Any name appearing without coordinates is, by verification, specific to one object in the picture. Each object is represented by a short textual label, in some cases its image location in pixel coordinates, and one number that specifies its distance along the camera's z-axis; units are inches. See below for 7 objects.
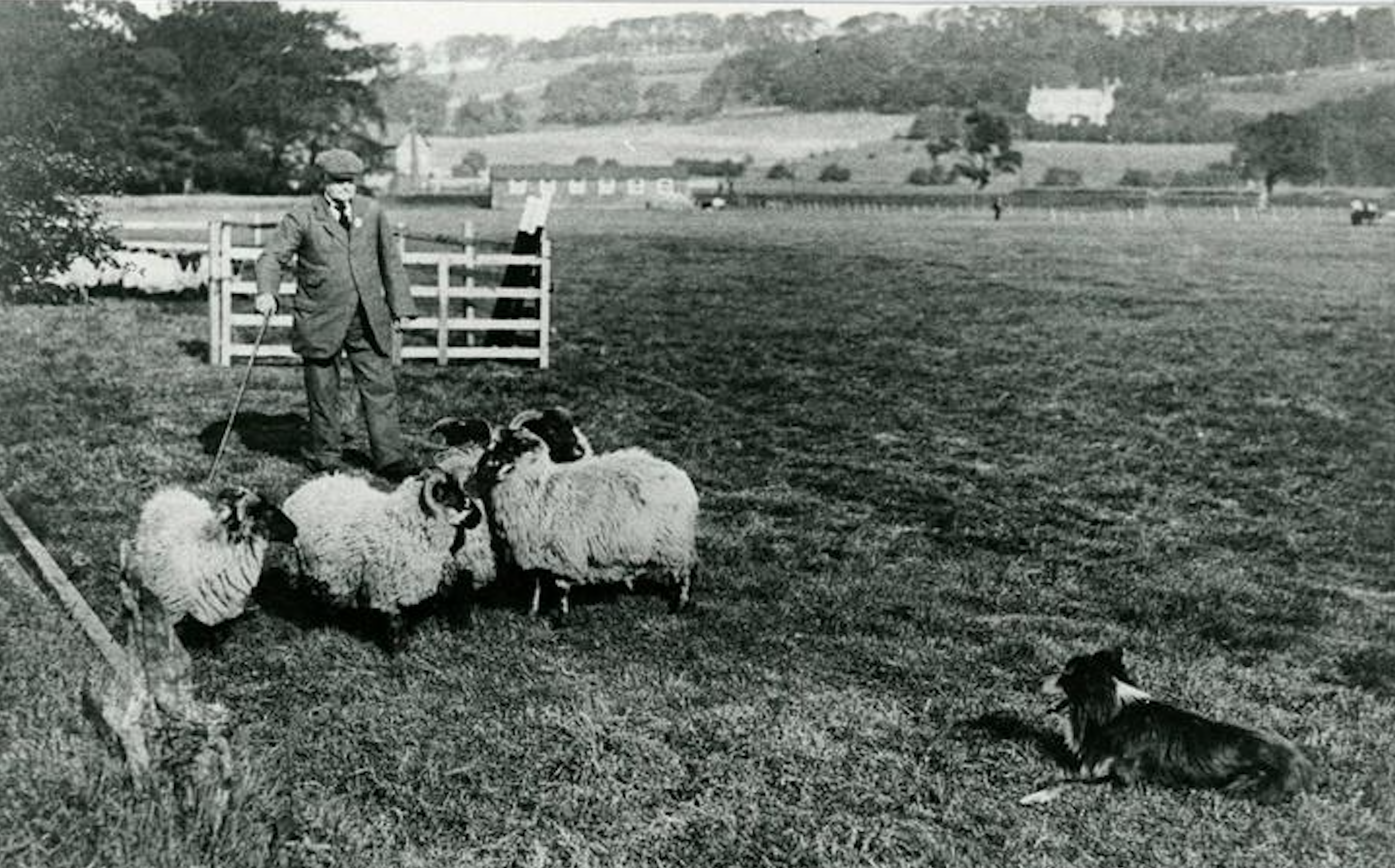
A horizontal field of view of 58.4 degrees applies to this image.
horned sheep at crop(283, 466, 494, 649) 258.7
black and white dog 198.8
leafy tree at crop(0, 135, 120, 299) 730.2
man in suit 358.0
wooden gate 578.6
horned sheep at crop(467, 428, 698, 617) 276.4
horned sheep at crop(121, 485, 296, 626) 249.8
